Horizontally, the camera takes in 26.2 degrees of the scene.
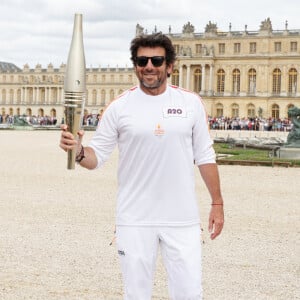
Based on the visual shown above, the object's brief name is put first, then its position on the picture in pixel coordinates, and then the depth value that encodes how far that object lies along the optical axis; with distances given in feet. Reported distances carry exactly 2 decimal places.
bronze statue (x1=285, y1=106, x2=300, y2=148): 62.30
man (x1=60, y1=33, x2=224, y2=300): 9.98
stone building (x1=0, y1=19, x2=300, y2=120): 192.85
